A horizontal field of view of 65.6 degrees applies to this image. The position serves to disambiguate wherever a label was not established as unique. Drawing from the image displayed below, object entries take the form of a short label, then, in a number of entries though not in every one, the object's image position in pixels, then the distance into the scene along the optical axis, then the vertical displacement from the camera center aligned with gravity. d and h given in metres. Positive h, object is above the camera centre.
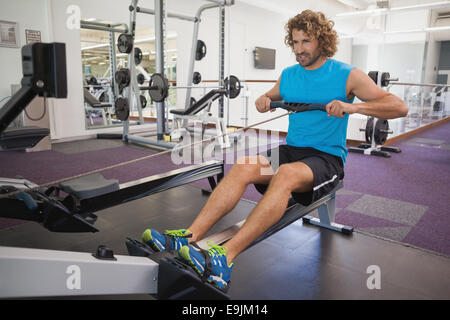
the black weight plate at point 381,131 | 3.89 -0.36
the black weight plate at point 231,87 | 4.29 +0.11
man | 1.23 -0.23
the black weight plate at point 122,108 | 4.25 -0.16
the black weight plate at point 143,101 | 5.10 -0.09
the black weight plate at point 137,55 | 4.86 +0.55
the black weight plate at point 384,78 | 3.83 +0.21
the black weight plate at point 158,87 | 3.77 +0.09
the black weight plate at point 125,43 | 4.23 +0.62
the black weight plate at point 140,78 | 5.53 +0.26
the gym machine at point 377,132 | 3.82 -0.38
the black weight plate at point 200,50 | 4.96 +0.64
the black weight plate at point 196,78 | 5.37 +0.27
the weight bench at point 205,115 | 4.31 -0.25
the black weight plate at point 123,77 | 4.11 +0.20
